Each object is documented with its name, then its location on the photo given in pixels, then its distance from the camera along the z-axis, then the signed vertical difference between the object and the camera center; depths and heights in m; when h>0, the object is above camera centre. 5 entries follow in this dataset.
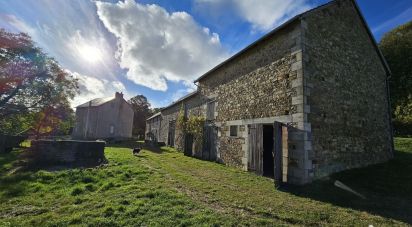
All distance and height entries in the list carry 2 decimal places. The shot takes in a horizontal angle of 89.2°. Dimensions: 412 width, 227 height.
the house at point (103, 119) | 29.16 +1.92
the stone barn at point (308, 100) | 7.69 +1.64
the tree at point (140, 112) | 45.48 +4.67
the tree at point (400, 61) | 20.36 +7.91
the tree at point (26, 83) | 15.73 +3.84
